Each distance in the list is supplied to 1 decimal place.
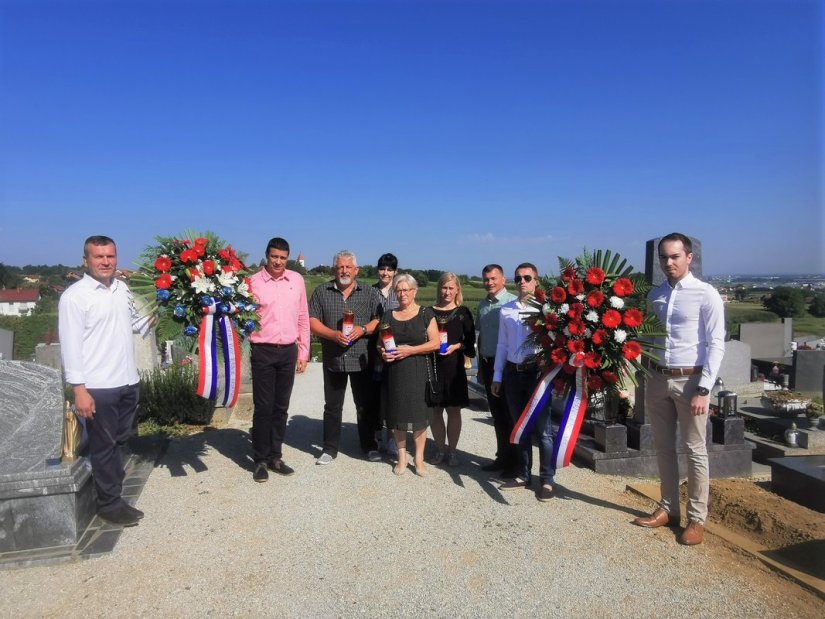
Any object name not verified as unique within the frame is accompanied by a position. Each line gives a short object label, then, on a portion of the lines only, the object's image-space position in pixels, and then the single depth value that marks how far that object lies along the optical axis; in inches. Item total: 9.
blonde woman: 208.5
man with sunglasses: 185.6
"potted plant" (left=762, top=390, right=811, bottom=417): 321.7
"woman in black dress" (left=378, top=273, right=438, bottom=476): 202.7
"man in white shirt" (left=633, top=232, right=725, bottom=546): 148.7
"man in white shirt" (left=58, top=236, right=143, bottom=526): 153.5
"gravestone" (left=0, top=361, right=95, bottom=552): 146.7
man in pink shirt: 203.3
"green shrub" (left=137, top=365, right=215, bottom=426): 288.5
